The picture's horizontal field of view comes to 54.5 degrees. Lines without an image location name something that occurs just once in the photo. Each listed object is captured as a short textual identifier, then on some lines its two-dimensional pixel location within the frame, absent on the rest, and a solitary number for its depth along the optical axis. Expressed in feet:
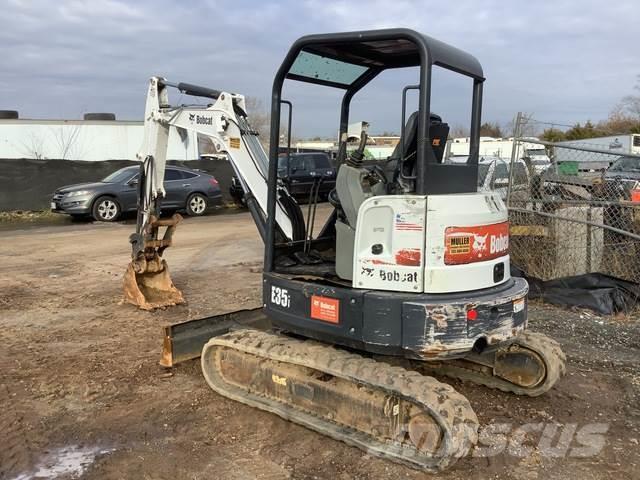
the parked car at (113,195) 56.18
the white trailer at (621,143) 85.14
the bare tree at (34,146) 95.35
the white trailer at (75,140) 93.76
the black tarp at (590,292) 24.66
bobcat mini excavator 13.12
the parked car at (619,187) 30.68
